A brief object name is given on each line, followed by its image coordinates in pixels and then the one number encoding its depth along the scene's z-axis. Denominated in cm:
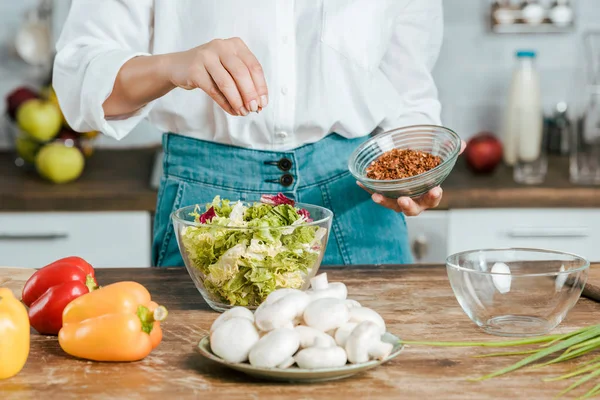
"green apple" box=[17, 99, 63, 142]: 255
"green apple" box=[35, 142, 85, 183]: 242
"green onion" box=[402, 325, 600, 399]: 127
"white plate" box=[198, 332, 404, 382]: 124
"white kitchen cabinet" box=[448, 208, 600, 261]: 236
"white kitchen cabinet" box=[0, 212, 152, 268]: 232
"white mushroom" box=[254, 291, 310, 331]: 128
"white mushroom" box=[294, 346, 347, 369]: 125
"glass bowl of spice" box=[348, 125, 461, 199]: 159
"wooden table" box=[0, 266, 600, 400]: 125
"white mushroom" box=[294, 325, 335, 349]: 126
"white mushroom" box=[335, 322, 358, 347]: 127
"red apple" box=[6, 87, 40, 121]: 273
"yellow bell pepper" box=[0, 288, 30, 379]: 127
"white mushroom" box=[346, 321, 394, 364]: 125
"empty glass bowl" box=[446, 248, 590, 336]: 139
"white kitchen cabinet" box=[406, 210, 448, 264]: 235
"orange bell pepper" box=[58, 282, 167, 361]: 131
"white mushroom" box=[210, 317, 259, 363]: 126
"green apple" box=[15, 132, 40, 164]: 254
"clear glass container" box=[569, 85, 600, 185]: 251
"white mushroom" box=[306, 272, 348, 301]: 134
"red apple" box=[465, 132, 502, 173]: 254
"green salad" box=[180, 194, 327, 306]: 143
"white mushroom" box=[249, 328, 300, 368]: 124
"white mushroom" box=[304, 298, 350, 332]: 128
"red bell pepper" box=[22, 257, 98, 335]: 140
